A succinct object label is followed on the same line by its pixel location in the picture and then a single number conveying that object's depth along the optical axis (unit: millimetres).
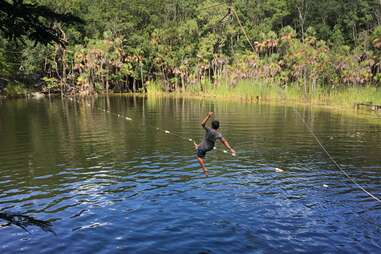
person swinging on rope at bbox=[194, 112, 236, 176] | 15930
